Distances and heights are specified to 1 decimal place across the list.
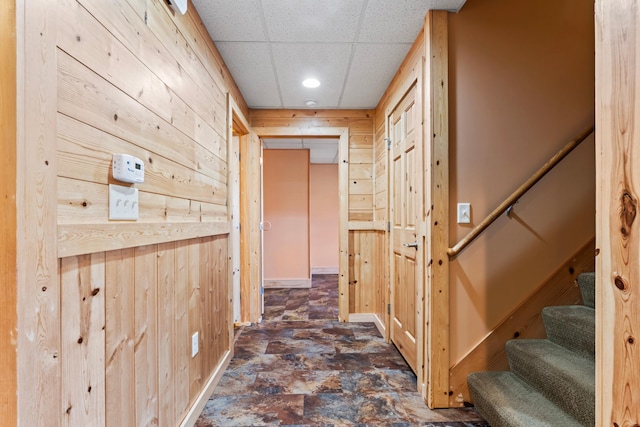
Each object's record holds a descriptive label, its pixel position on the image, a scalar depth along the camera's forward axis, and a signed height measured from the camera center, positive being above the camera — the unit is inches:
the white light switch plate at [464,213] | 70.4 +0.1
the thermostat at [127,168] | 39.1 +6.2
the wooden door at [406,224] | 81.1 -3.3
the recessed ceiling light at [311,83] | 101.8 +43.8
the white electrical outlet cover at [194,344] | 66.1 -28.0
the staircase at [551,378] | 52.5 -30.6
